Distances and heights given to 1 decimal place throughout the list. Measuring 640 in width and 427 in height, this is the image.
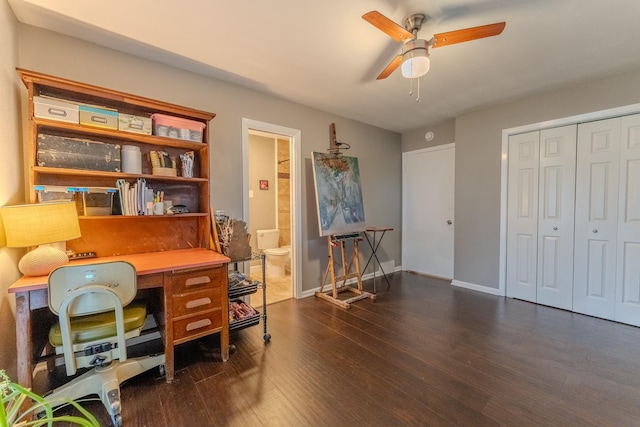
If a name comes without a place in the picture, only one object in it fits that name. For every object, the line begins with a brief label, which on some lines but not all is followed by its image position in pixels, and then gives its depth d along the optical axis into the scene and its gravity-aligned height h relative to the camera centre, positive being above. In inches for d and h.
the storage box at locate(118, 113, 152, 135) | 80.4 +25.4
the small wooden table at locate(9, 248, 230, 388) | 58.1 -21.9
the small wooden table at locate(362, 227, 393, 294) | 160.5 -29.5
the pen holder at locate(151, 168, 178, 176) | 87.7 +11.4
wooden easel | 131.6 -38.8
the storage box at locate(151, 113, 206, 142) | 86.4 +26.2
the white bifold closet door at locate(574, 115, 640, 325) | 104.6 -8.5
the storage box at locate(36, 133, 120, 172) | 72.1 +15.1
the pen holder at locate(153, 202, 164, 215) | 86.8 -0.8
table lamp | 58.8 -5.4
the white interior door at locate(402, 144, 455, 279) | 165.3 -5.1
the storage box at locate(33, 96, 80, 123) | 68.5 +25.9
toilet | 168.8 -32.9
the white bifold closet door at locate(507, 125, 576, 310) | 119.6 -7.1
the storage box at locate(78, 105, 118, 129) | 74.6 +25.8
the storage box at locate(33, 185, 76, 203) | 70.4 +3.8
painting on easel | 132.1 +4.9
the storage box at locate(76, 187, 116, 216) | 78.0 +1.7
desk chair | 56.8 -27.7
